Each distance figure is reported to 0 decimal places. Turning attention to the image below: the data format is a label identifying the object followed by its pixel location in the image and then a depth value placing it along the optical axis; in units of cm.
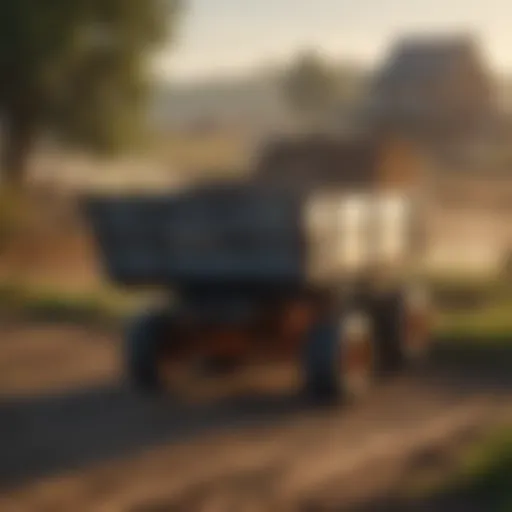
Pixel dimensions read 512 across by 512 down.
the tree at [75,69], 2806
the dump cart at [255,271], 1146
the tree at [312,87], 8119
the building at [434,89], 5994
